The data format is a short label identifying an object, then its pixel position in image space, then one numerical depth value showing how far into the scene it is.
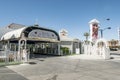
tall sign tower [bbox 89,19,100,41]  16.89
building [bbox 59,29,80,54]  18.46
